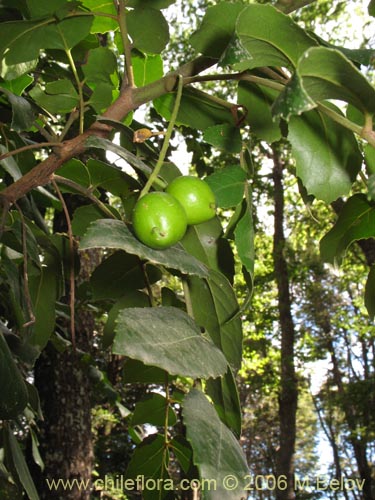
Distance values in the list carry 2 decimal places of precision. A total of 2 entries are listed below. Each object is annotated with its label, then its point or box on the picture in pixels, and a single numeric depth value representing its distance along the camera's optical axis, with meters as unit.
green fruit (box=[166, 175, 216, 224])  0.18
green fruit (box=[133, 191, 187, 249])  0.16
